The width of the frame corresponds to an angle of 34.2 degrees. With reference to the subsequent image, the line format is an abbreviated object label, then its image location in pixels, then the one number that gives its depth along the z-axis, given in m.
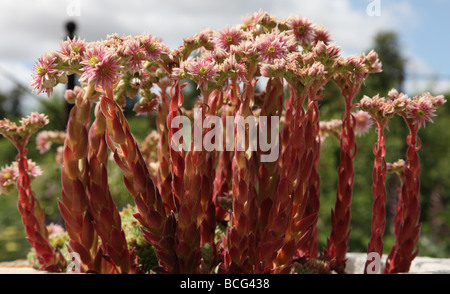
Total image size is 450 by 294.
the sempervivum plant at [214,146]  0.45
